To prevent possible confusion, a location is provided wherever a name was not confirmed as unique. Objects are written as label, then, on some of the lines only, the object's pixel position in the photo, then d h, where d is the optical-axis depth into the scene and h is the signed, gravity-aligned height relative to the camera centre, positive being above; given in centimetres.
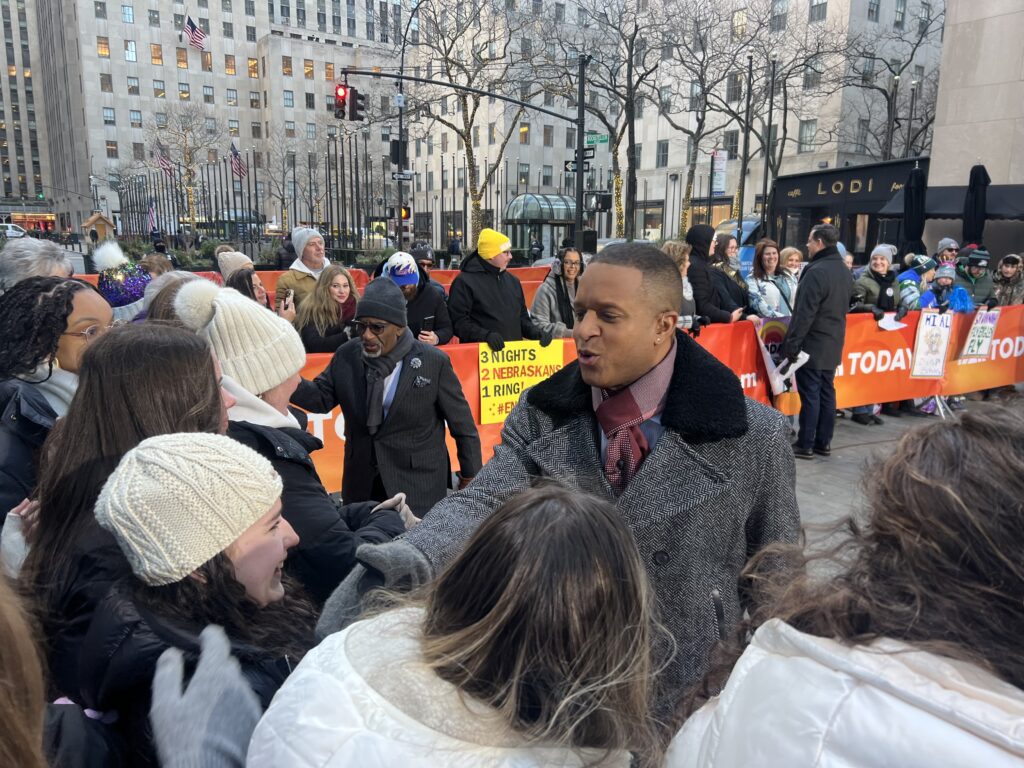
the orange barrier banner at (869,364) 665 -148
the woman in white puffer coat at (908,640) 90 -57
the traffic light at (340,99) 2361 +426
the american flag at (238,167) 3874 +319
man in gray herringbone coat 199 -66
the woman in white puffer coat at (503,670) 111 -71
